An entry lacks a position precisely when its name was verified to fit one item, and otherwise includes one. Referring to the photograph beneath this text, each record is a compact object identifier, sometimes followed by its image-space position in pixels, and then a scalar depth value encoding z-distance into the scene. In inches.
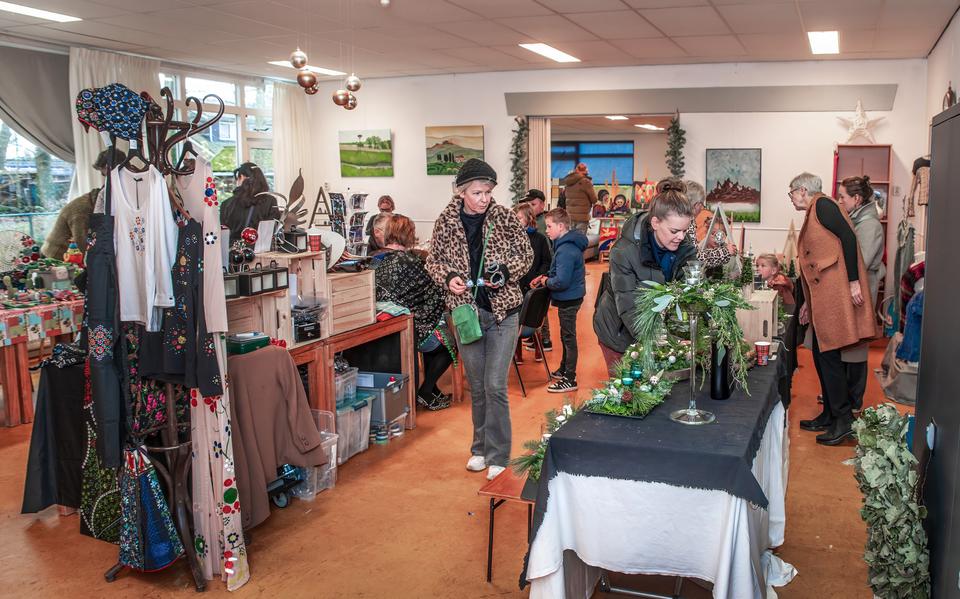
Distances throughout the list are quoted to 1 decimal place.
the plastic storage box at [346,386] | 185.5
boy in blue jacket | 241.6
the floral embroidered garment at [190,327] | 124.5
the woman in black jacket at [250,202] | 217.6
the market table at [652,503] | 91.0
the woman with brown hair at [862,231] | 202.1
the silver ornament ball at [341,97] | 286.5
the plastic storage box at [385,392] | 196.7
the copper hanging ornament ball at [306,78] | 249.4
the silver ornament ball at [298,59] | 236.3
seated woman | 217.0
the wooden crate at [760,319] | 161.2
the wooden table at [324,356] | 170.6
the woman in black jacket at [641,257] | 136.4
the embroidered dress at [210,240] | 124.6
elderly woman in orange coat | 187.8
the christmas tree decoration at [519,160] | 407.8
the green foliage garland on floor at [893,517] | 81.6
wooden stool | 122.4
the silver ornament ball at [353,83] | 272.6
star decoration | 341.7
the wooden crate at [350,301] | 178.9
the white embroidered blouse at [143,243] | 123.8
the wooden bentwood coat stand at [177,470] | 131.2
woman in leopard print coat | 161.9
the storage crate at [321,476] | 165.3
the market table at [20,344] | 212.2
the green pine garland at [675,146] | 376.2
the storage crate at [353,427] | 183.4
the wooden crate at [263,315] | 161.8
